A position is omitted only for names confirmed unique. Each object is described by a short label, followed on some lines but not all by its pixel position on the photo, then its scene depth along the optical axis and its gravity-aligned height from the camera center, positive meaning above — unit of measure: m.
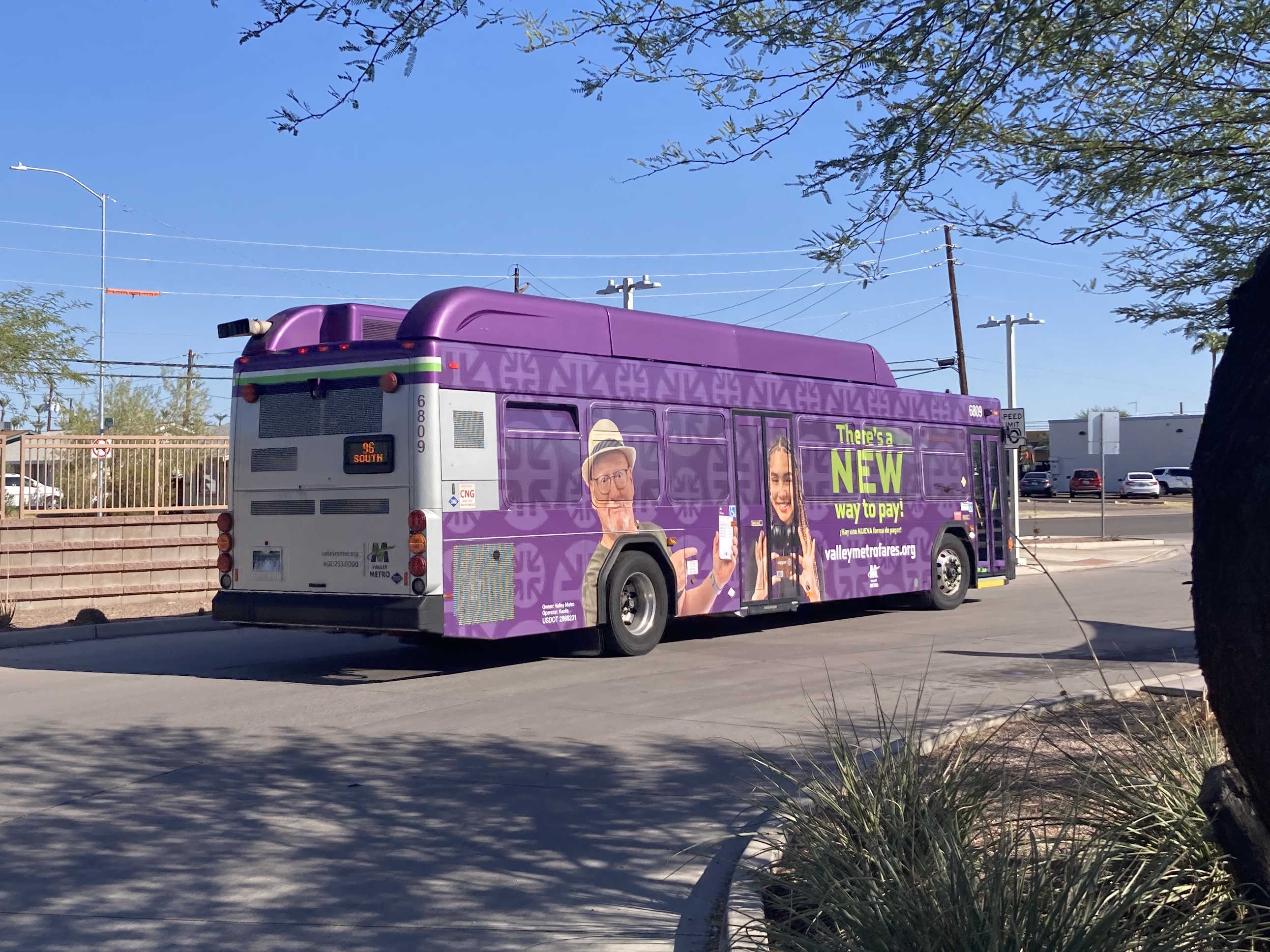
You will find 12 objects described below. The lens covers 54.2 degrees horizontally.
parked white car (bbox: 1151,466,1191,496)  70.88 +1.66
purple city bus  10.83 +0.49
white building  79.56 +4.09
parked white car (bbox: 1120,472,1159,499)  67.25 +1.21
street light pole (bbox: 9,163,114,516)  36.62 +4.54
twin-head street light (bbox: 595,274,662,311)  38.44 +7.24
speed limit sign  19.84 +1.43
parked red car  68.31 +1.48
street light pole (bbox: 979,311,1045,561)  20.77 +3.59
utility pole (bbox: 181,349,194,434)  42.59 +5.37
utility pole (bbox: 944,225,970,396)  37.16 +4.84
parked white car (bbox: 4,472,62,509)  17.44 +0.53
